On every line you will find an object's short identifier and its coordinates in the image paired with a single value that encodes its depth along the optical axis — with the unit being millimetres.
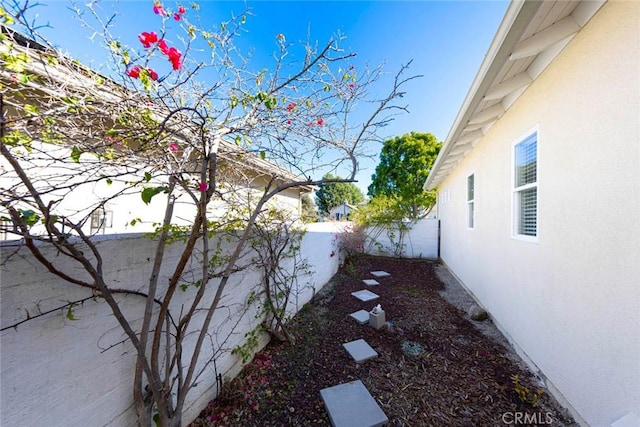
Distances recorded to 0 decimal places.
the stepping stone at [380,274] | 7532
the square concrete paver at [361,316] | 4238
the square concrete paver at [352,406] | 2225
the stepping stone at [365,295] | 5430
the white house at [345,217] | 10398
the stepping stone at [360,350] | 3223
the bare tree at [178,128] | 1380
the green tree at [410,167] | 15969
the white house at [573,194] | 1797
